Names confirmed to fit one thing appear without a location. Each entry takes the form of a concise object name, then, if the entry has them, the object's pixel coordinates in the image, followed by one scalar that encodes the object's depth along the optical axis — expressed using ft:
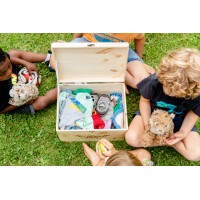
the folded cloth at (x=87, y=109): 6.92
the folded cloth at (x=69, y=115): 6.86
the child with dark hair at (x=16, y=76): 6.84
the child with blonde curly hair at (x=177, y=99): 5.13
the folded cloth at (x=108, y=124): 7.03
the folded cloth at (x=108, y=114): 7.23
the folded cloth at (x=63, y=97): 7.10
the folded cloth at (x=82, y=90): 7.31
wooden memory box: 6.35
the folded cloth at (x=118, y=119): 7.01
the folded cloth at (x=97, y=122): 7.02
